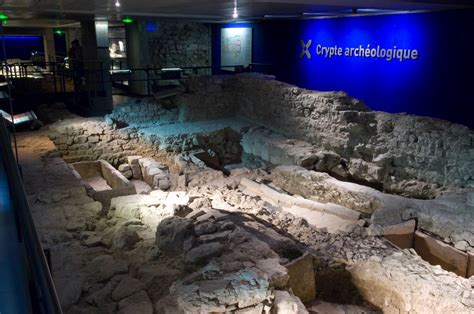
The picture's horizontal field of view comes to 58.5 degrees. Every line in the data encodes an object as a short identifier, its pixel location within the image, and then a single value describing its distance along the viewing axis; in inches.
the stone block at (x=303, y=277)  182.7
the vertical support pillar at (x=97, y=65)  425.7
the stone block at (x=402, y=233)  236.0
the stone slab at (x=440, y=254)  214.5
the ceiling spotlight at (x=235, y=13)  292.8
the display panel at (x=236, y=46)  567.8
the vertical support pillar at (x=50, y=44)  768.9
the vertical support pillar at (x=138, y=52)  538.3
